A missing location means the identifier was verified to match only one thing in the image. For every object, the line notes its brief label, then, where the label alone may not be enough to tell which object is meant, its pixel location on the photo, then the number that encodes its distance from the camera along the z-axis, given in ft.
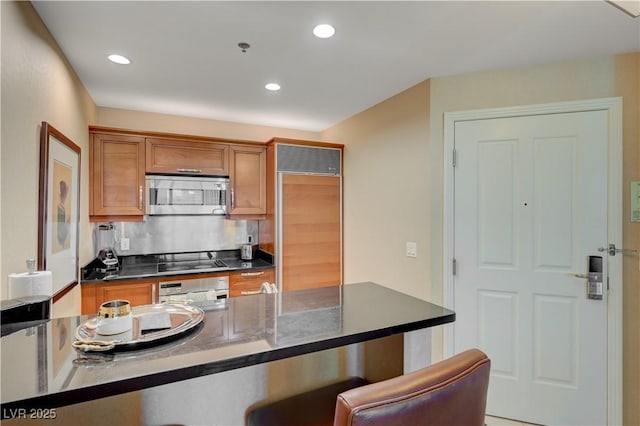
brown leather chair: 2.24
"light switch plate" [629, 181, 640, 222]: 6.62
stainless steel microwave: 10.55
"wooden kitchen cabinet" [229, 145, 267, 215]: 11.66
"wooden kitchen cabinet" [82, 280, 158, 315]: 8.89
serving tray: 2.94
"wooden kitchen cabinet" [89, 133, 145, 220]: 9.78
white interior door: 6.98
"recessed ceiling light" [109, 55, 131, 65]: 7.16
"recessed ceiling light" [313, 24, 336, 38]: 6.03
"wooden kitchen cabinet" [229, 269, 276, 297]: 10.83
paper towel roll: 4.42
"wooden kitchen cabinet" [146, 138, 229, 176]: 10.56
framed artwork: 5.66
